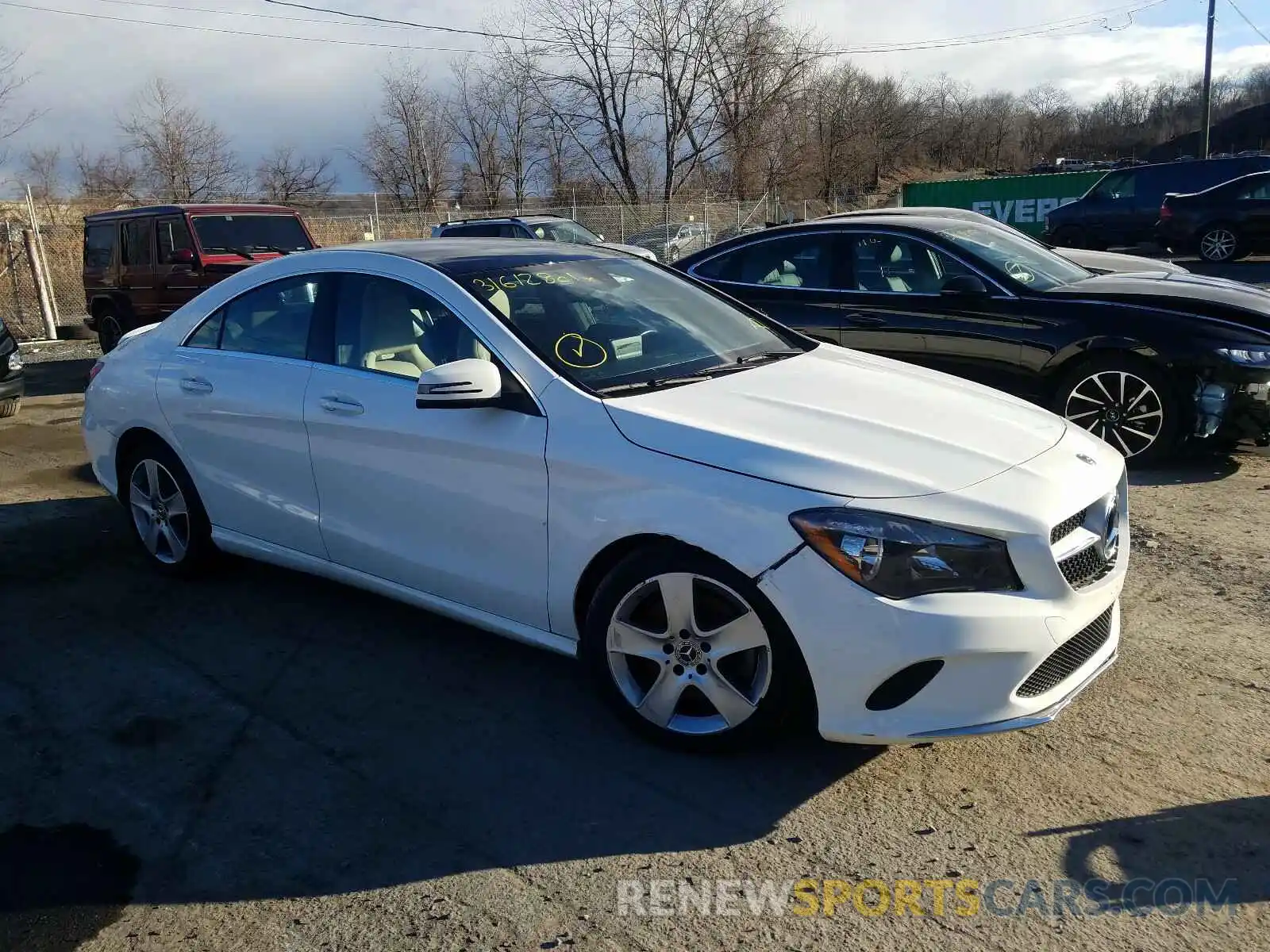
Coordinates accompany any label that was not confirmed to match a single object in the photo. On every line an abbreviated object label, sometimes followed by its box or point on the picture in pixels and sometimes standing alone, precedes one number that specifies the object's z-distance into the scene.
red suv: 11.95
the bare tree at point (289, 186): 35.62
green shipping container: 29.58
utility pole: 30.69
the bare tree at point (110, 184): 27.77
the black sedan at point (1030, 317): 6.20
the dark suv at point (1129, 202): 21.22
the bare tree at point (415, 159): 41.09
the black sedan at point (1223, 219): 19.16
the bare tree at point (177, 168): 33.09
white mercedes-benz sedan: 2.91
